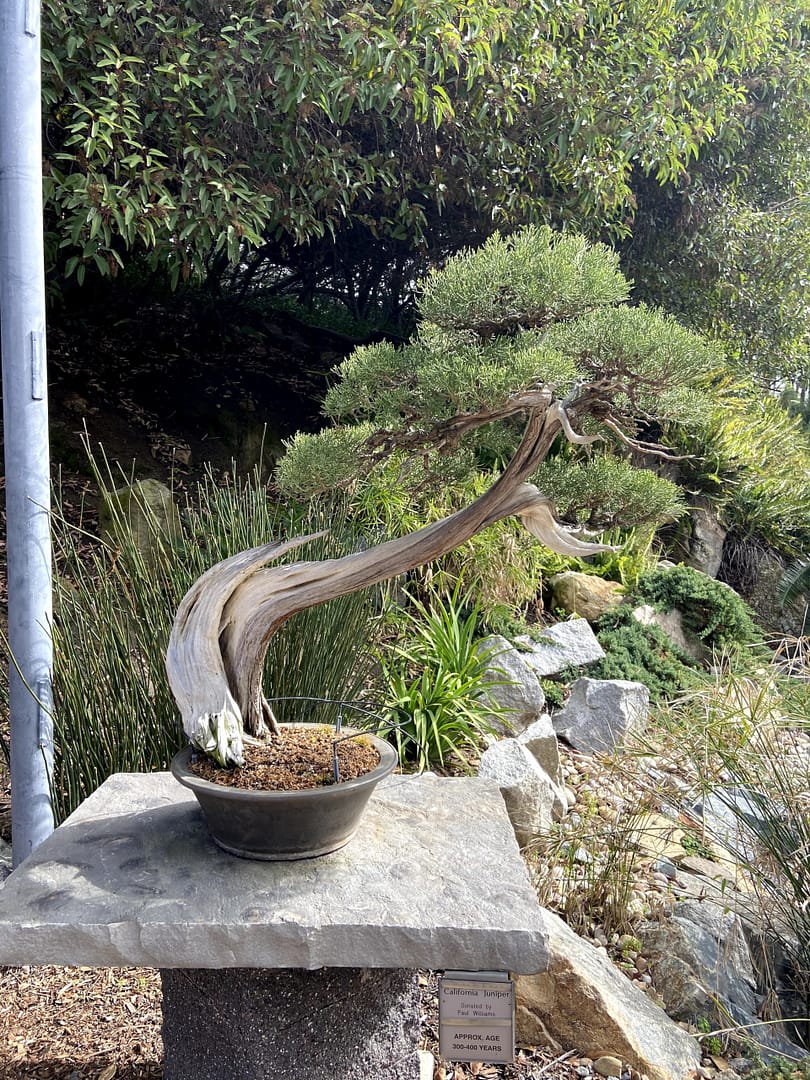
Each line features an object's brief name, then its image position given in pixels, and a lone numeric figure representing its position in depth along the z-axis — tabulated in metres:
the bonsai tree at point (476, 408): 1.53
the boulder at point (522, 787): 2.52
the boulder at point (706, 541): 5.47
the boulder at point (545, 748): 3.00
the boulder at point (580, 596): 4.46
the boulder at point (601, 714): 3.49
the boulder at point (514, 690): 3.36
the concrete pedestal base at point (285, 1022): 1.33
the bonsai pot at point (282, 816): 1.30
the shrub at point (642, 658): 3.99
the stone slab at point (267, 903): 1.20
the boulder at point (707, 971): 1.87
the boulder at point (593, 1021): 1.72
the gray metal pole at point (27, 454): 1.98
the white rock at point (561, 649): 3.88
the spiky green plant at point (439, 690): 2.95
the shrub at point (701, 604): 4.65
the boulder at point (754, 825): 1.98
